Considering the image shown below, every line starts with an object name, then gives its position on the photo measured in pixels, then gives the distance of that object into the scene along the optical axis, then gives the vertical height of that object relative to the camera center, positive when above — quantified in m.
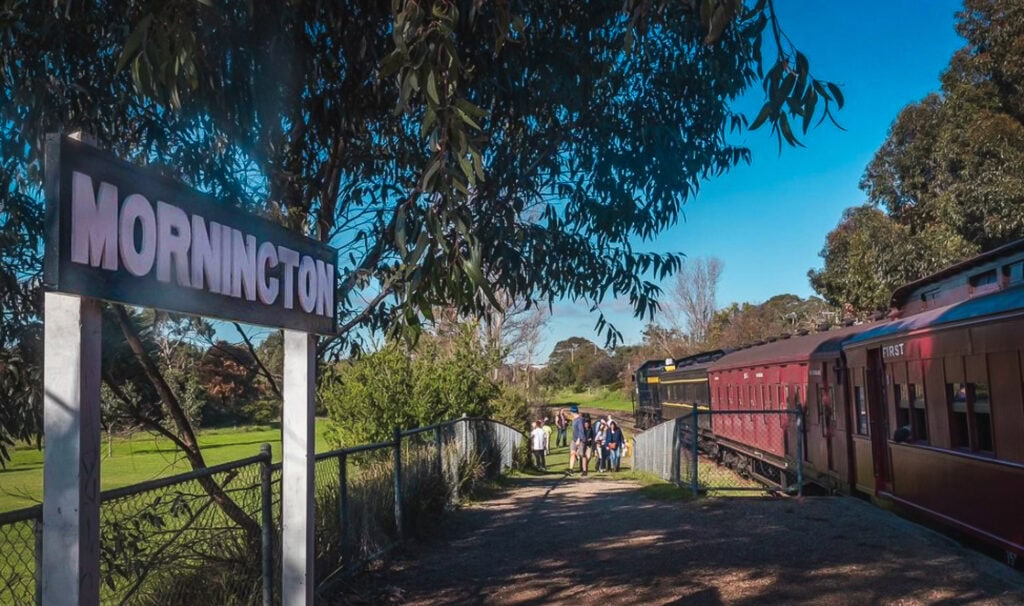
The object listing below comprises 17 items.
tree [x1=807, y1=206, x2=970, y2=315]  23.53 +3.48
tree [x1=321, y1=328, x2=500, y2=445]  17.72 +0.19
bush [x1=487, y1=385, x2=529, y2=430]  26.06 -0.20
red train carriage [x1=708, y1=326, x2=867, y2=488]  15.85 -0.32
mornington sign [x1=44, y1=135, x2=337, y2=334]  3.34 +0.73
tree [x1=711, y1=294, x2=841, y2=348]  63.83 +5.13
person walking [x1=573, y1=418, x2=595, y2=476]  23.78 -1.20
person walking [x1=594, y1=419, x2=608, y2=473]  25.41 -1.37
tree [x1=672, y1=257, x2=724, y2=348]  68.94 +5.97
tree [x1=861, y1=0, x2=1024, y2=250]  21.14 +5.91
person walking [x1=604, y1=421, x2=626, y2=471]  25.47 -1.30
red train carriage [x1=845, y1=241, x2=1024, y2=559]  8.74 -0.18
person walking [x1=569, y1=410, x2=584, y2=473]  24.27 -1.06
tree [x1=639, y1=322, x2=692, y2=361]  69.69 +4.02
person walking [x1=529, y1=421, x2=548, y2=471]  24.61 -1.13
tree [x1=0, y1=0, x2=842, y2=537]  6.95 +2.41
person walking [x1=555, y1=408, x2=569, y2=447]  34.19 -1.01
